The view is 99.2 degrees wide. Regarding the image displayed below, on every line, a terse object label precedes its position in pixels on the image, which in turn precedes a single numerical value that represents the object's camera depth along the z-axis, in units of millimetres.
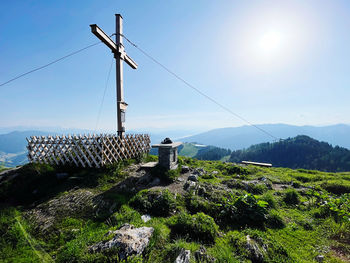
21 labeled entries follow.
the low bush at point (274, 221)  5142
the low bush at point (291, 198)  6996
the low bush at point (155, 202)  5461
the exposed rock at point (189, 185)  7055
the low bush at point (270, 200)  6172
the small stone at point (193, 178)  8219
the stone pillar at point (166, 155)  8750
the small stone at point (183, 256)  3188
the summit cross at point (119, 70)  10320
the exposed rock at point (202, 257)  3340
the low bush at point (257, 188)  7734
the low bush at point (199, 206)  5695
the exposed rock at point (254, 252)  3535
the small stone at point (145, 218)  4950
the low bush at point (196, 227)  4266
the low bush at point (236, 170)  11475
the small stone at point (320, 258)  3757
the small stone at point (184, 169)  9960
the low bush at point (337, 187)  8139
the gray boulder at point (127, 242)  3228
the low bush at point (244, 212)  5164
